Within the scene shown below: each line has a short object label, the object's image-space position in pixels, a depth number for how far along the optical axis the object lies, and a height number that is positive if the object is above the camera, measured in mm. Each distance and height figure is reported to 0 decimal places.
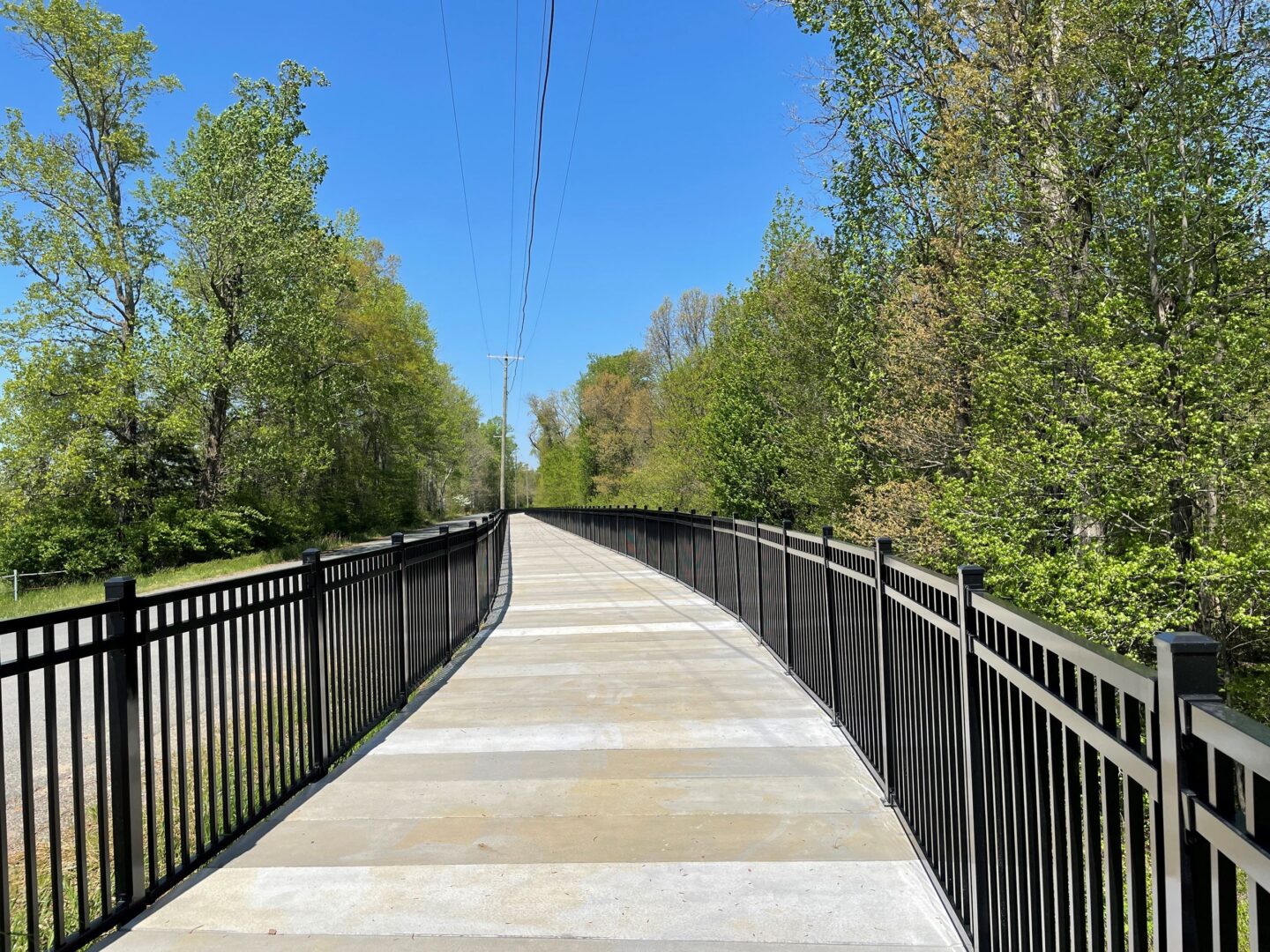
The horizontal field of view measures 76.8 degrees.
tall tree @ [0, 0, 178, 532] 23547 +6956
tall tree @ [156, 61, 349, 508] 25703 +6926
